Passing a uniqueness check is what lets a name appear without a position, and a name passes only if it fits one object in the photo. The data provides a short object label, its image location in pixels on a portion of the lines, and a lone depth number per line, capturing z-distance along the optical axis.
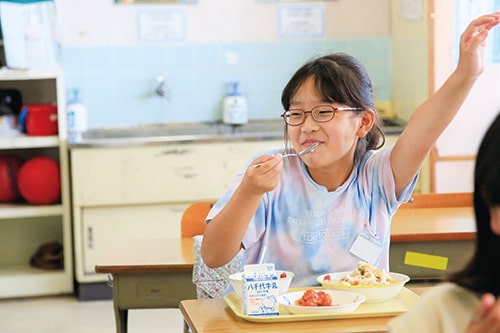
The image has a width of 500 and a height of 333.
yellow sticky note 3.24
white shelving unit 5.06
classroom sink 4.99
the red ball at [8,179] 5.18
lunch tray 2.07
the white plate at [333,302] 2.08
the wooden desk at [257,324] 2.02
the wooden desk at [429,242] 3.27
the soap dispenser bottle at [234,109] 5.43
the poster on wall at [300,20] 5.55
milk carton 2.08
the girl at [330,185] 2.28
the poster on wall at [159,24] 5.45
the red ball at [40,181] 5.10
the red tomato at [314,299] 2.12
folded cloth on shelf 5.33
